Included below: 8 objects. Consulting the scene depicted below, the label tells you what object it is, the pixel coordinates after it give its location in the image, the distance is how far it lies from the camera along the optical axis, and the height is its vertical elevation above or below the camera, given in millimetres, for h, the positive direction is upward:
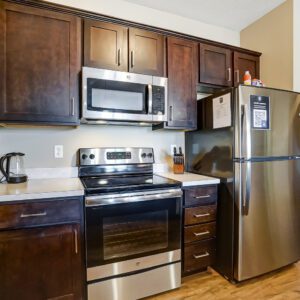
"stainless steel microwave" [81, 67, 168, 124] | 1729 +426
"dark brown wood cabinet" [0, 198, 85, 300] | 1328 -672
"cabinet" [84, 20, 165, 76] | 1785 +863
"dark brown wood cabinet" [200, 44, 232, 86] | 2252 +879
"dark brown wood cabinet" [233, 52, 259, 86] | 2443 +952
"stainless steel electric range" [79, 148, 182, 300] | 1506 -678
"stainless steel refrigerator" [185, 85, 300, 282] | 1769 -258
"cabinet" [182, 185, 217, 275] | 1844 -714
